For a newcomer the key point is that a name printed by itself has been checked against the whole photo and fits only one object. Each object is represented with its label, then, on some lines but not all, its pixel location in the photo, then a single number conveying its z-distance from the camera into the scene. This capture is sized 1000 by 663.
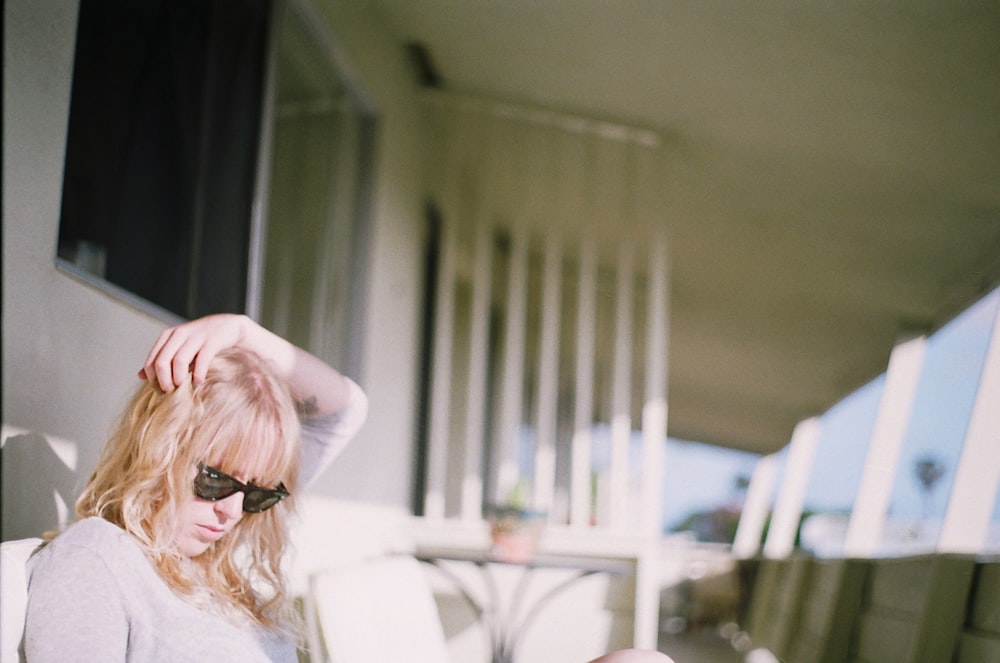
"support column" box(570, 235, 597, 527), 5.00
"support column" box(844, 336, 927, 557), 5.52
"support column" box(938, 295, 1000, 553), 2.74
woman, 1.08
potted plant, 3.14
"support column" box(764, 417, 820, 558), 10.32
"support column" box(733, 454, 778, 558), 13.24
